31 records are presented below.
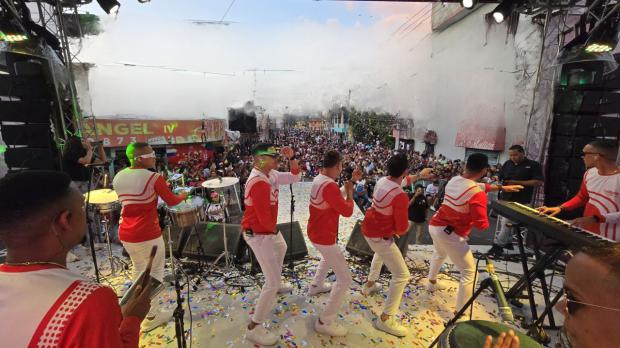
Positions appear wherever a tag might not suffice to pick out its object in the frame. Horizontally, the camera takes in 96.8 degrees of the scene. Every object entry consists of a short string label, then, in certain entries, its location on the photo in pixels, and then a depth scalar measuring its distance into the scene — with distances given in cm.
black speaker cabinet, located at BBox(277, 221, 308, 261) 523
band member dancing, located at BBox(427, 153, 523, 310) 339
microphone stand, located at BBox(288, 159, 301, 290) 463
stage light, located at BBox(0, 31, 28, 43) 445
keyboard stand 324
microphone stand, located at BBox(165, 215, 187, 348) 235
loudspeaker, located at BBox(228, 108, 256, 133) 1714
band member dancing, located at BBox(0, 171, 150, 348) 97
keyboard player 346
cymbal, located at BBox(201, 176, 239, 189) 442
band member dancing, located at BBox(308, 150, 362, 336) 322
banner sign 1686
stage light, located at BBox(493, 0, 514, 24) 561
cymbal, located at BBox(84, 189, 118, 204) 399
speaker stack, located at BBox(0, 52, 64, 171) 490
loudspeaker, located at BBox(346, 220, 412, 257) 494
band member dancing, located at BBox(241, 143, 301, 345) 313
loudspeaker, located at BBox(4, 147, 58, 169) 513
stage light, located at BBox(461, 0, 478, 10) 542
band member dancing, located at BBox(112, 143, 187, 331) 321
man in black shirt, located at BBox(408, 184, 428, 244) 582
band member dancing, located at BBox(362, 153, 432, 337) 337
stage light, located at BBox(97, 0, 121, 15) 505
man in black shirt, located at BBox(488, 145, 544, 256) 535
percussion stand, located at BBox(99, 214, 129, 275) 464
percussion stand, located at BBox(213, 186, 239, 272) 479
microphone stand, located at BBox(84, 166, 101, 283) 362
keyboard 266
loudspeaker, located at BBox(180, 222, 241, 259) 499
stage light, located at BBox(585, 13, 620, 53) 473
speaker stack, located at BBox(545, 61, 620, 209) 541
